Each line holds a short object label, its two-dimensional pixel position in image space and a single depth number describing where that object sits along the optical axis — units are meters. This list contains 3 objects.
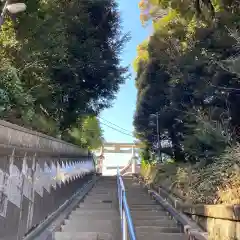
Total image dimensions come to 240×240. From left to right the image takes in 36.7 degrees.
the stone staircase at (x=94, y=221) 5.31
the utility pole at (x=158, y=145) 13.87
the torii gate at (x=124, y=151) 25.84
